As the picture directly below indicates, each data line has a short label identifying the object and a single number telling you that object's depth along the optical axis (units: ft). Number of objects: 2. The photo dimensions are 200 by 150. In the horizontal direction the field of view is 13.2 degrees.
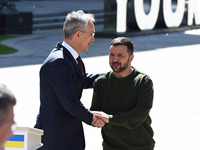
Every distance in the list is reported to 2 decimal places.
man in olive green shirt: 22.45
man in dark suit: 21.56
